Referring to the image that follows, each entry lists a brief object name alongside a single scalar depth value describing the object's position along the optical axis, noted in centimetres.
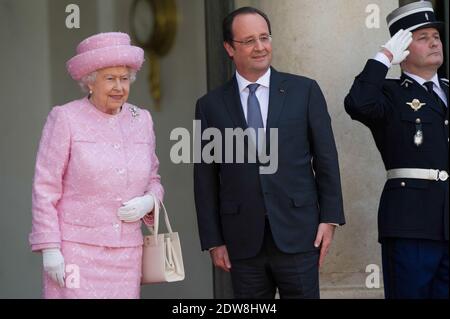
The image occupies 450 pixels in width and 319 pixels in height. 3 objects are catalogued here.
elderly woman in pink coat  1011
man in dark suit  1056
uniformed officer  1078
